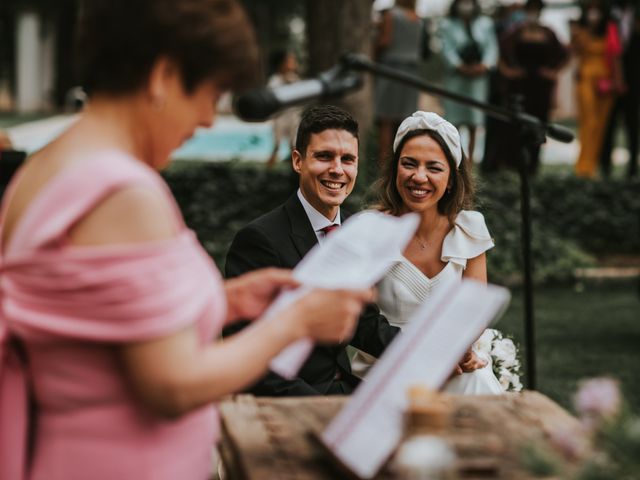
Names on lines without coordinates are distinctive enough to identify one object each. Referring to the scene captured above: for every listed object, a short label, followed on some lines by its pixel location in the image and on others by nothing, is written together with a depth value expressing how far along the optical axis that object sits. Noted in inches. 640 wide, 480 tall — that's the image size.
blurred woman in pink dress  69.7
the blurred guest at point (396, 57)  465.4
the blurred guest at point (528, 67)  503.5
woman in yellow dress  541.6
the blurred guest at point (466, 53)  492.7
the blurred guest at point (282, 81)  597.3
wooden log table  77.8
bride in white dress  164.9
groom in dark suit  145.3
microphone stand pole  142.9
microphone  95.3
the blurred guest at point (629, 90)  542.0
